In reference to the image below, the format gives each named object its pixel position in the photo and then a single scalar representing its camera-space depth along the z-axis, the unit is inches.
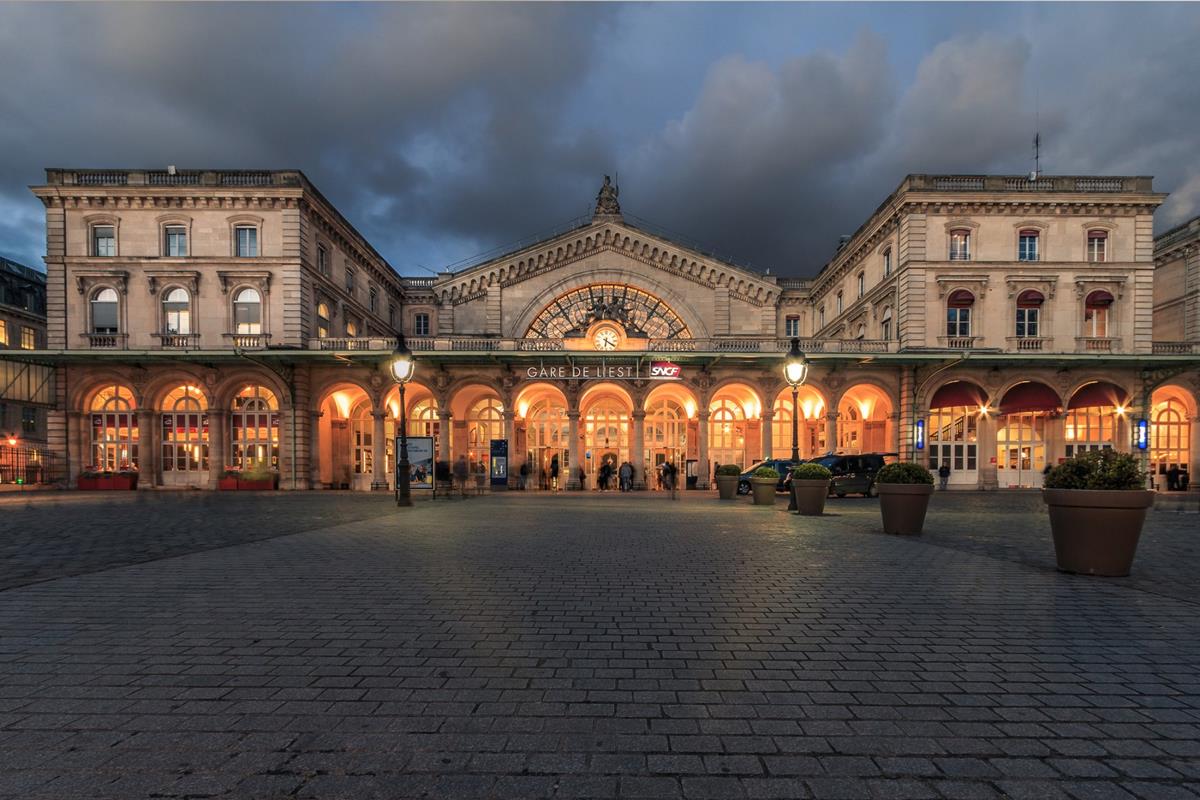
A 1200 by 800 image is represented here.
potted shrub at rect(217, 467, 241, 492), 1040.2
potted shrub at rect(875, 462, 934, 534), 427.5
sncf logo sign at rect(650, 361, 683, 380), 994.1
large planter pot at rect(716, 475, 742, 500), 809.5
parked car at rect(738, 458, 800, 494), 922.1
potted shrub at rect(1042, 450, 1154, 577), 278.5
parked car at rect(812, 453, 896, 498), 893.2
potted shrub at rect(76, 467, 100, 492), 1039.6
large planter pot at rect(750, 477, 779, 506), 698.2
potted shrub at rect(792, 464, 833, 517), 576.7
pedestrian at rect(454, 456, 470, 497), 918.8
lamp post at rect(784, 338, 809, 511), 634.2
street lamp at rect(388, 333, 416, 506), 657.0
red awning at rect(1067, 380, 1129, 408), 1066.7
